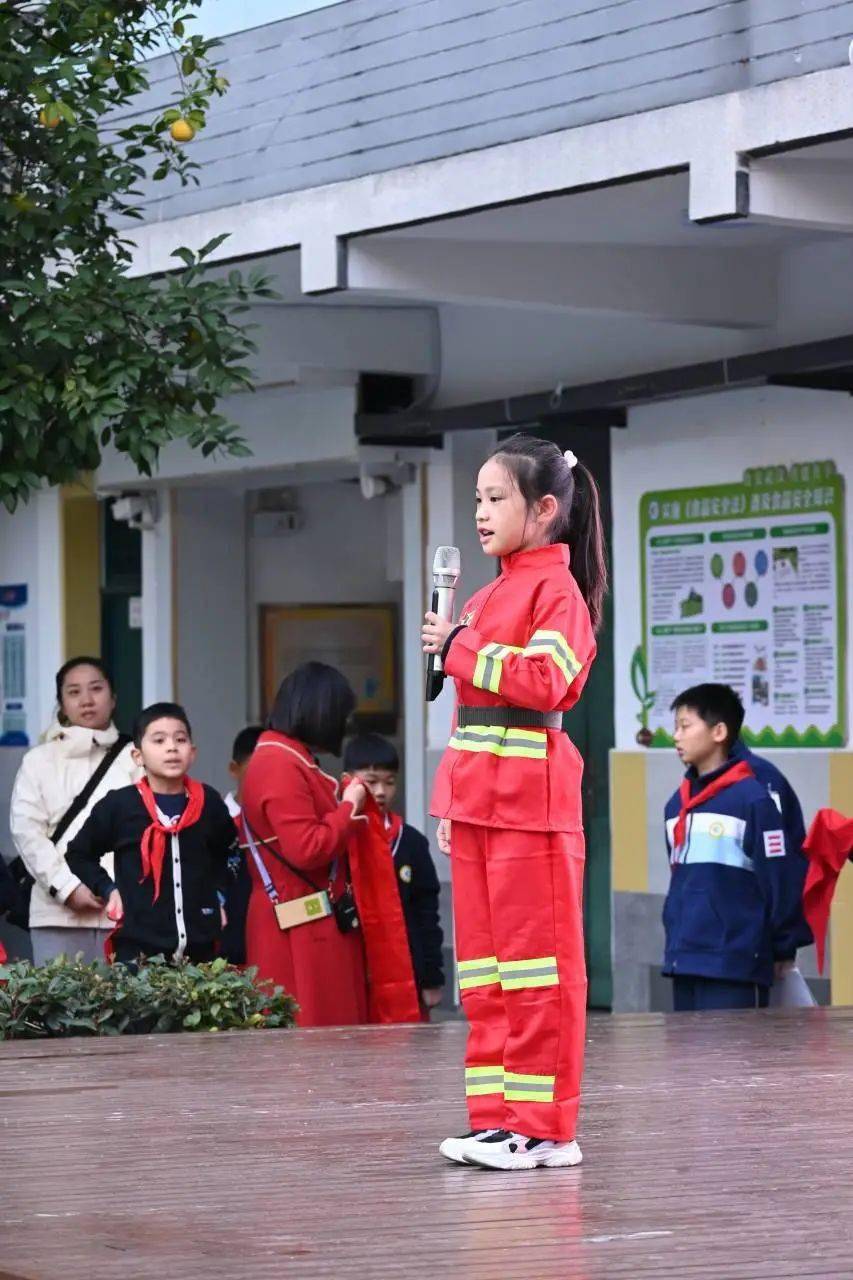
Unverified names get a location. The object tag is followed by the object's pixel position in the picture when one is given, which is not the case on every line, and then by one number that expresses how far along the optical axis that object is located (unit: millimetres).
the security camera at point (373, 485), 22671
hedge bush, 13540
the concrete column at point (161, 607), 26529
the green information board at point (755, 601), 18375
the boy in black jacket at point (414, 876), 15594
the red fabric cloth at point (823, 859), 14755
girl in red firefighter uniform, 8968
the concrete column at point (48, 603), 27706
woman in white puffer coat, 15732
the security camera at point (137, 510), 26404
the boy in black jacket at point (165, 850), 14279
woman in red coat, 14029
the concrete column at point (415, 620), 22734
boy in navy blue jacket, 14605
